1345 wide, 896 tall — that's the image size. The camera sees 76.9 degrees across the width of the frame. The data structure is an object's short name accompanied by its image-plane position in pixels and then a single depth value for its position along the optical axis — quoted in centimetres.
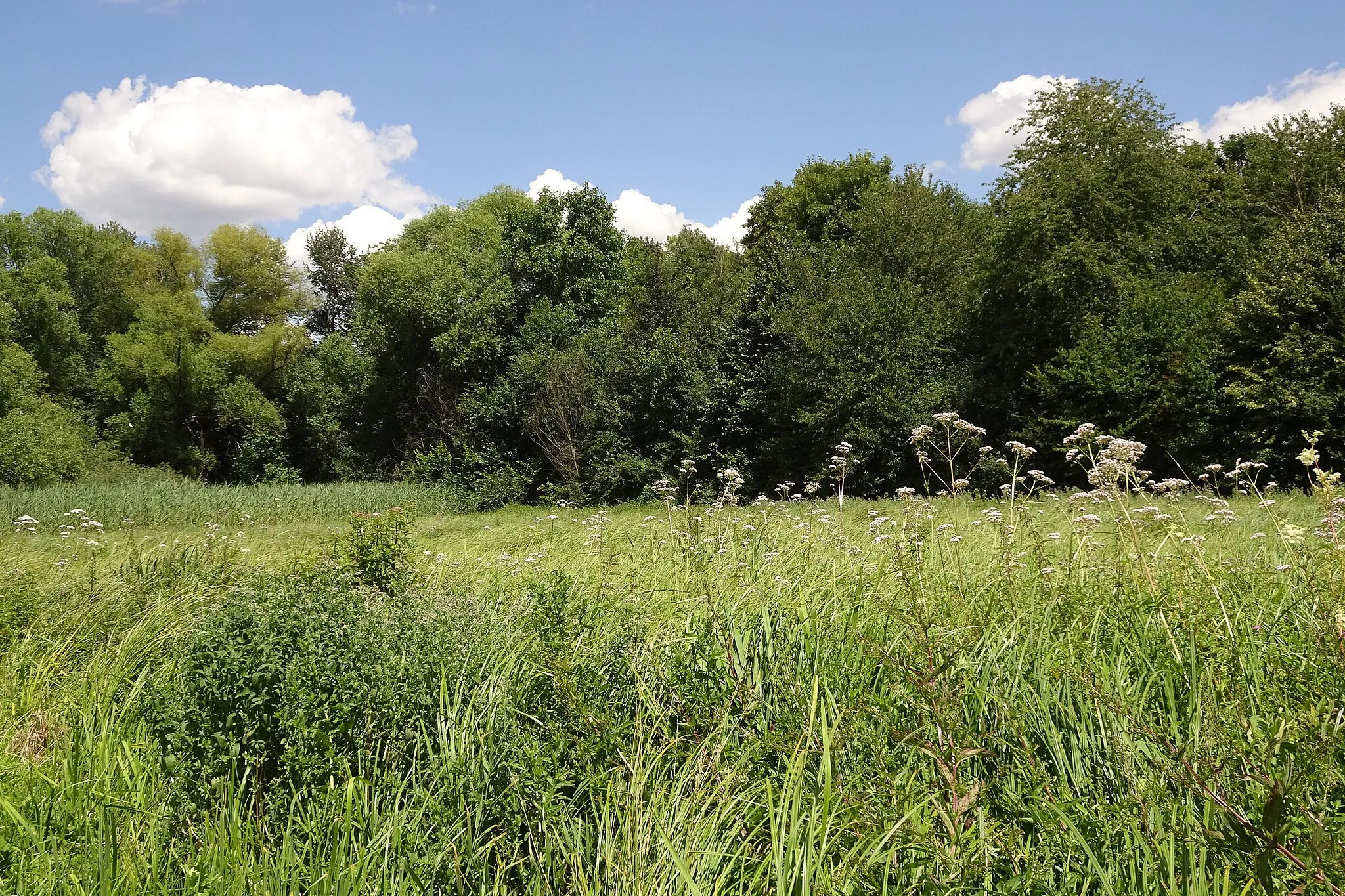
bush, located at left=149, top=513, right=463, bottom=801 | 321
